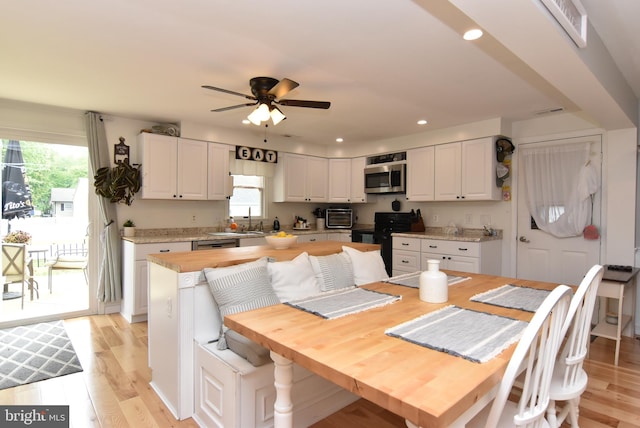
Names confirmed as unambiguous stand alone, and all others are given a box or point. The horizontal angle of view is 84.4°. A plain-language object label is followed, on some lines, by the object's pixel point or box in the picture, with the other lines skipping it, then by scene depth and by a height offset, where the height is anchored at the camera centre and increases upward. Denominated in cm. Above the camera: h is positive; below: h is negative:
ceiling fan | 278 +92
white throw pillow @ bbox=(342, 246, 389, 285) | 254 -39
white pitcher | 179 -37
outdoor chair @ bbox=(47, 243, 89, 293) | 410 -56
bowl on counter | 276 -23
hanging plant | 393 +33
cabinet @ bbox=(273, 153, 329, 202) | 541 +53
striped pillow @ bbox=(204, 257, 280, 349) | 198 -44
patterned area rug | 265 -123
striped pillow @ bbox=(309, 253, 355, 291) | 238 -41
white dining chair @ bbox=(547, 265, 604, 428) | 150 -61
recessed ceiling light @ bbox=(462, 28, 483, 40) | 204 +105
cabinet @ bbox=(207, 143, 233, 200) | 463 +52
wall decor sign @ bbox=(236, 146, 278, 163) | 495 +84
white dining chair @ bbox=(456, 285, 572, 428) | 100 -47
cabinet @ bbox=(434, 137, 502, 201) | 425 +54
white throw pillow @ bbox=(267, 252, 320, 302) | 214 -42
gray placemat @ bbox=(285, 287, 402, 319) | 164 -46
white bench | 177 -96
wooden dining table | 91 -47
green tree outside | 390 +50
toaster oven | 581 -9
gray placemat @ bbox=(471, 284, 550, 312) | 175 -45
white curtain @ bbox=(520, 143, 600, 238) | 382 +31
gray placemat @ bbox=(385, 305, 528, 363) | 119 -46
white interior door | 380 -41
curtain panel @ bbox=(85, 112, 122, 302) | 399 -22
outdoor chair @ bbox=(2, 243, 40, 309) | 376 -57
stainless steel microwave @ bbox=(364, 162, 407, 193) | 516 +53
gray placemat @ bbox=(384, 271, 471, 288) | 221 -44
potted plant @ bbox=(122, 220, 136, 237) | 409 -19
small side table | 287 -67
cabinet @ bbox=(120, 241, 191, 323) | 379 -68
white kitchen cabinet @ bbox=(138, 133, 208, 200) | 415 +54
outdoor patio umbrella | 375 +27
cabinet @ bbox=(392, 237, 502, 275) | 413 -52
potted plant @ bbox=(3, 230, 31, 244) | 380 -29
